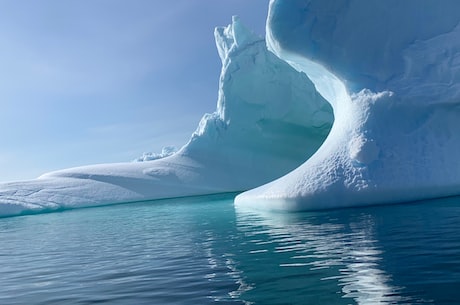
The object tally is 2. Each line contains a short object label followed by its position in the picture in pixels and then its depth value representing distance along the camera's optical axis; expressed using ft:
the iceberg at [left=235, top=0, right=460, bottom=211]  33.12
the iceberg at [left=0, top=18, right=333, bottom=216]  86.79
